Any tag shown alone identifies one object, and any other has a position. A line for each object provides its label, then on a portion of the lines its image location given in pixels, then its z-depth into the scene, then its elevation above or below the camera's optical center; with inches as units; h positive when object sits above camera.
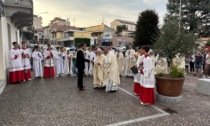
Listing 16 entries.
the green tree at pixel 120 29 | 1906.3 +330.2
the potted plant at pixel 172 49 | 188.5 +5.8
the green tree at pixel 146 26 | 633.6 +122.9
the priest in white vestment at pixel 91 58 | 372.3 -10.2
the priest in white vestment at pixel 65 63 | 374.8 -22.5
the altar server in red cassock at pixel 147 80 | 184.9 -34.3
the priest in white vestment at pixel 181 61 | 257.2 -15.1
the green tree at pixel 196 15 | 703.6 +190.0
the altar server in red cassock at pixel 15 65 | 282.0 -20.1
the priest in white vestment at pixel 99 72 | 255.3 -32.4
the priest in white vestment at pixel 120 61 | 376.0 -18.8
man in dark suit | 245.2 -18.4
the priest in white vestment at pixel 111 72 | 239.2 -30.3
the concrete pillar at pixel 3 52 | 266.1 +5.3
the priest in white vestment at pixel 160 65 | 266.1 -22.3
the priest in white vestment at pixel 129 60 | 351.3 -15.1
